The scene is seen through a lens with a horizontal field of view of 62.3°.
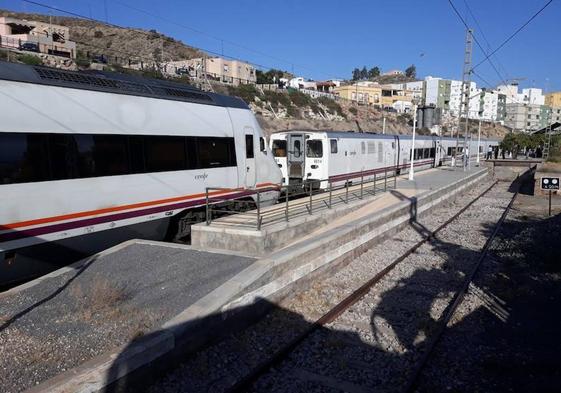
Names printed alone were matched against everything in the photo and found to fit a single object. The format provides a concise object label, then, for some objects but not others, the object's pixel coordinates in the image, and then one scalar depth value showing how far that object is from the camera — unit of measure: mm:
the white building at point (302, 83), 125812
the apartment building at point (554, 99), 174625
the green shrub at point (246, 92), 63872
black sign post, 21938
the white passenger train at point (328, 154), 21875
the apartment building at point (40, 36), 62597
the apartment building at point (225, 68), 81938
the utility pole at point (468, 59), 35406
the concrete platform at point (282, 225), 9039
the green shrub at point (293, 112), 69000
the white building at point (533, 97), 176125
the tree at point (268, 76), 114812
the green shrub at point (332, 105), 84519
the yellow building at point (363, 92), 132375
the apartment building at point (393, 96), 137625
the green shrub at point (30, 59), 46156
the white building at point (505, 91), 160775
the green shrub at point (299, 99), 76875
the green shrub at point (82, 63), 55875
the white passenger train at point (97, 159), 7465
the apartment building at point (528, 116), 144875
